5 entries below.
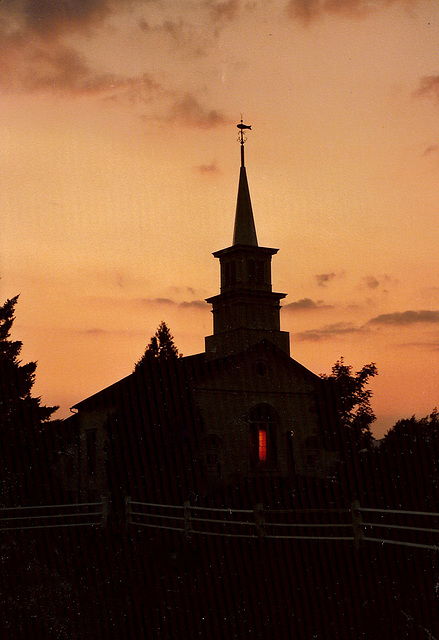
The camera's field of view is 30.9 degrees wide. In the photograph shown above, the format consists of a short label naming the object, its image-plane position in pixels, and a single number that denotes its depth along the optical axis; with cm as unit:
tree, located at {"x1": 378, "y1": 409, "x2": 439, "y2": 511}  1895
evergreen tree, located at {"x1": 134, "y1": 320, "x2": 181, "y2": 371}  7012
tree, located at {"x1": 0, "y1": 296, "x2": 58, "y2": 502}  3738
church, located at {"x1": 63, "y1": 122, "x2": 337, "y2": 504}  3008
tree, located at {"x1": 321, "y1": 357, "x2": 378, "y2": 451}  3697
